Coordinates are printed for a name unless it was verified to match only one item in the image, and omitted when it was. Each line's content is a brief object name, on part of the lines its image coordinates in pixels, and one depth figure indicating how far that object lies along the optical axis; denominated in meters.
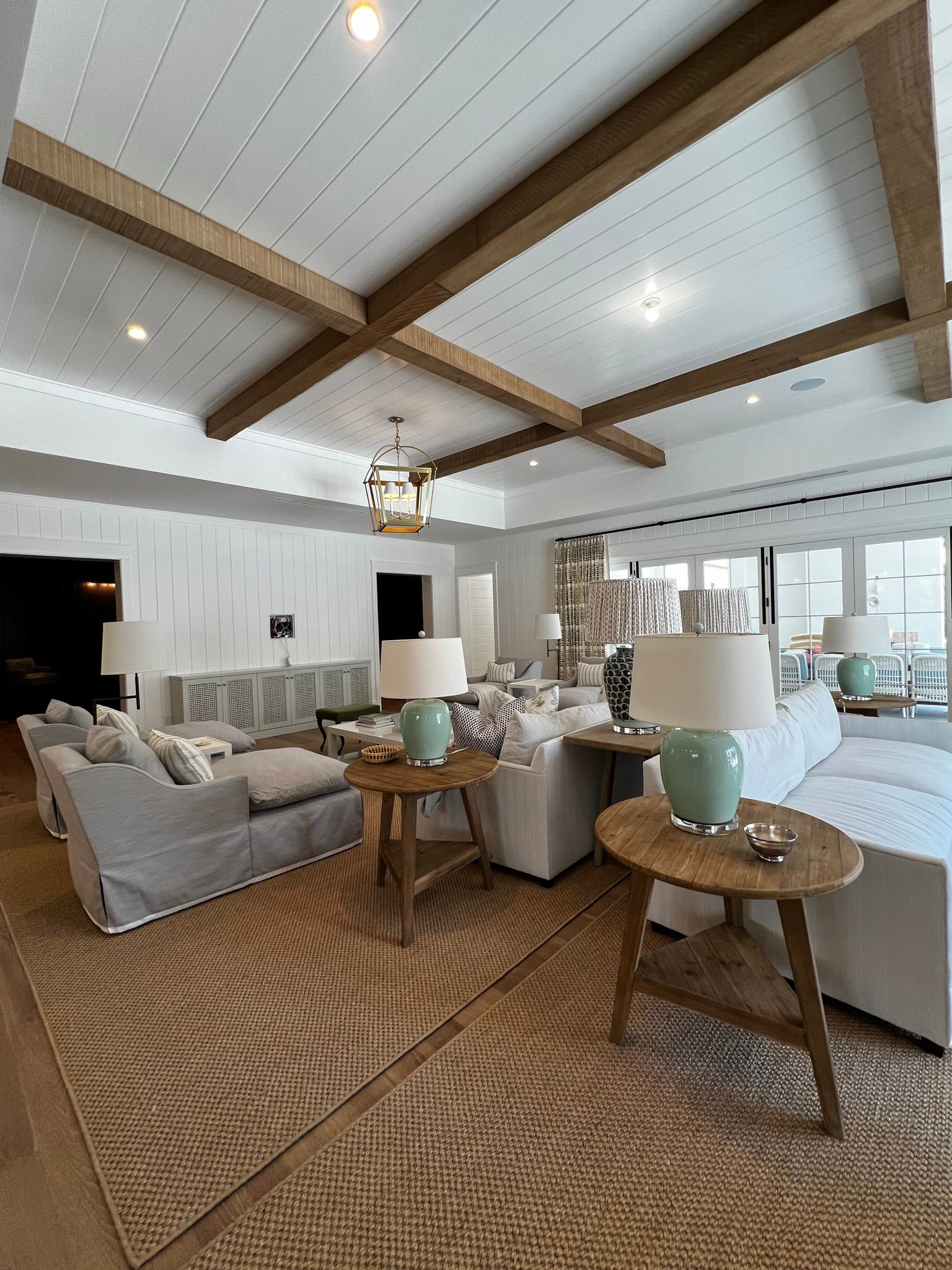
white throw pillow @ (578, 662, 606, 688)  6.51
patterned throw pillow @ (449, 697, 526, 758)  3.12
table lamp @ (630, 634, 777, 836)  1.63
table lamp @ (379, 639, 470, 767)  2.65
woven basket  2.80
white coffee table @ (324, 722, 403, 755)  4.85
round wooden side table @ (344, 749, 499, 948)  2.36
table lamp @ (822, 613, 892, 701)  3.82
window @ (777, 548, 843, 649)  5.58
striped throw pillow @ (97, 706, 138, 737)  3.43
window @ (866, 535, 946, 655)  5.04
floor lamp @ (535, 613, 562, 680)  7.18
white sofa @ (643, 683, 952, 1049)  1.67
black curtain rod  5.03
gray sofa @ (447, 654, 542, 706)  7.11
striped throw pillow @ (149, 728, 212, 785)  2.87
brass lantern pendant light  4.72
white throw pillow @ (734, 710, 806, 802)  2.42
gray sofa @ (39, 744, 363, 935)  2.47
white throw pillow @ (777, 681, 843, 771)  3.08
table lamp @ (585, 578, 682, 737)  3.03
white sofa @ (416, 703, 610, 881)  2.81
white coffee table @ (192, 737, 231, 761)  3.95
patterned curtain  7.28
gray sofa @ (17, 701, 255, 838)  3.58
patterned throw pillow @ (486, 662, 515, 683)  7.11
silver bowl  1.53
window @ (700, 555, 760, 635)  6.08
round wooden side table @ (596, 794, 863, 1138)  1.45
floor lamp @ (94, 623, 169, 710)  3.92
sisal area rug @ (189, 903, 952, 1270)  1.20
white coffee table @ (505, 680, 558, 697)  6.27
